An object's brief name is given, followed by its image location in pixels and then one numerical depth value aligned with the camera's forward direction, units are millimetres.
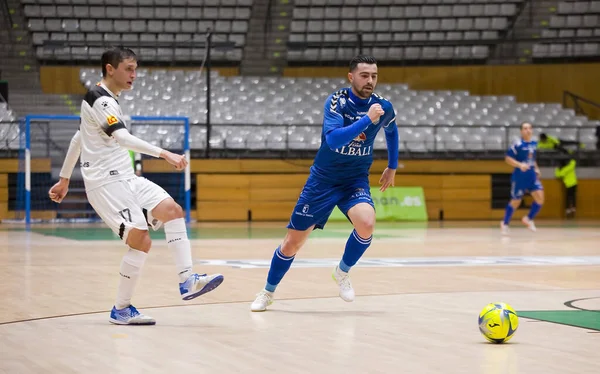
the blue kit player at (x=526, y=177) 19078
